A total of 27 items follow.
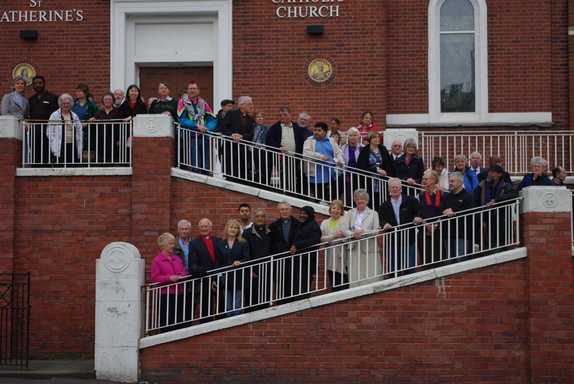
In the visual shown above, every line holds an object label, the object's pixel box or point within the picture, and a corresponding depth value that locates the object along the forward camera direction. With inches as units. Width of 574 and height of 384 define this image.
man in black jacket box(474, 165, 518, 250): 591.7
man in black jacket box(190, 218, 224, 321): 585.3
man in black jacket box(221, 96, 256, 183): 657.6
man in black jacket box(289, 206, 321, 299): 586.2
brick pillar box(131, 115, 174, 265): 653.9
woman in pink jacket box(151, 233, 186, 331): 586.9
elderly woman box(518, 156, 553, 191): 609.6
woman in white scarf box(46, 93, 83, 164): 665.6
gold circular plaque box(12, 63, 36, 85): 816.3
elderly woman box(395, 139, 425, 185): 645.9
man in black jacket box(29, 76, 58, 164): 674.2
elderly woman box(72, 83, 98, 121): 682.8
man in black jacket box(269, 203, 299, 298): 589.6
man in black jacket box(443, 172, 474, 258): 589.6
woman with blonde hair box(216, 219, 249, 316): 587.5
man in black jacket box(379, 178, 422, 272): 588.7
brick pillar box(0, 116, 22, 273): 661.3
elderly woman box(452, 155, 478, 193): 629.6
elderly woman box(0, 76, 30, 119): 688.4
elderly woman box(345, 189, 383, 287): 587.8
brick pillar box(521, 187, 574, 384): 578.9
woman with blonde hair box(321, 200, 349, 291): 589.0
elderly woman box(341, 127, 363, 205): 644.7
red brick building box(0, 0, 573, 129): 802.8
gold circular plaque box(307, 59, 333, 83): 802.2
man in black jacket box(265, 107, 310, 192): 652.1
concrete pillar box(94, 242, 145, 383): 585.3
